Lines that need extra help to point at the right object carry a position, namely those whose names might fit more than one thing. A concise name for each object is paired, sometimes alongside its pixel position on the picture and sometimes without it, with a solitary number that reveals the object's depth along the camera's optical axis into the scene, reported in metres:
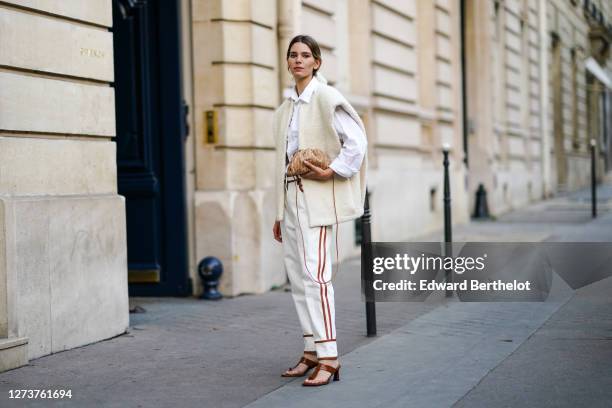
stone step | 6.47
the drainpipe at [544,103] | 27.27
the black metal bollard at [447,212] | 9.02
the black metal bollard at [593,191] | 18.25
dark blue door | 9.78
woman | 5.82
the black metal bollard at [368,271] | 7.30
